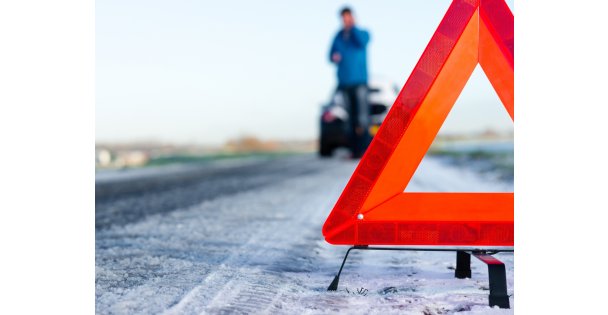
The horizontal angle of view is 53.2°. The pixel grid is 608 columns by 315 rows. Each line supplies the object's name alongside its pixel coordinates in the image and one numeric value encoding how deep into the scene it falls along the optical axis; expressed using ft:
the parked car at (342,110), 45.52
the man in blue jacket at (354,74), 20.66
